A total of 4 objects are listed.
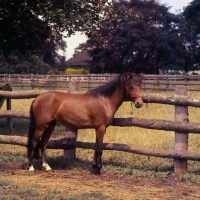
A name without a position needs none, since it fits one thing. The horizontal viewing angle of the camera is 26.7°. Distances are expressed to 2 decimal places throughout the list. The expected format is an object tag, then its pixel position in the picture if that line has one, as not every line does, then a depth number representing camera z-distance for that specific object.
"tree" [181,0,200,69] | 50.12
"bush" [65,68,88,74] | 61.25
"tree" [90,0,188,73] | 47.34
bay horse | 7.33
